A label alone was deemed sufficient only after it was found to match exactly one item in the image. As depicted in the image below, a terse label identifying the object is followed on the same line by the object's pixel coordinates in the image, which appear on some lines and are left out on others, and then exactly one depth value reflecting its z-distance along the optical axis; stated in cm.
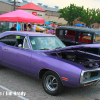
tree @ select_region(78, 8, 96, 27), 4385
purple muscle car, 327
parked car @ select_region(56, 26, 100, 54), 721
